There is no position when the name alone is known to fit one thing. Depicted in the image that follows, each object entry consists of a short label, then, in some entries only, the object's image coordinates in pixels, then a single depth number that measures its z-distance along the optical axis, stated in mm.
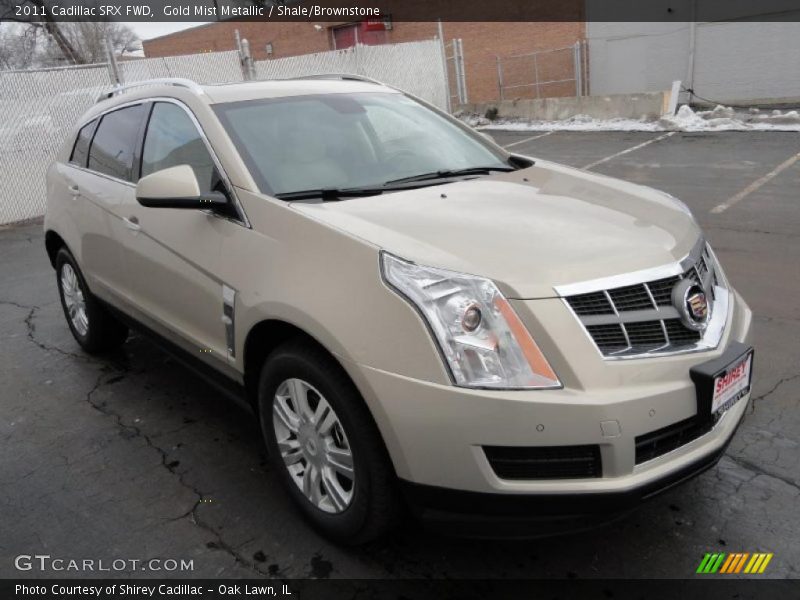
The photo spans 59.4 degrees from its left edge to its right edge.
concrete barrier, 15375
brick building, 21719
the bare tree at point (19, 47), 29594
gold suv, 2125
